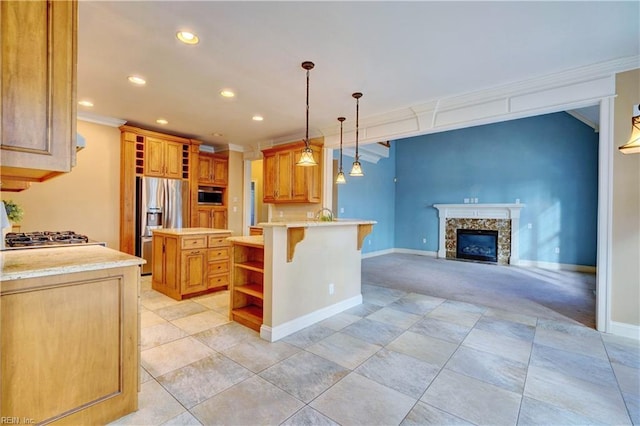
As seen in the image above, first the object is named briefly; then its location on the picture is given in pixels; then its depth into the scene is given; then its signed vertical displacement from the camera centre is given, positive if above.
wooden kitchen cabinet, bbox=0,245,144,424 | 1.34 -0.67
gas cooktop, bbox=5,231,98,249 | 2.39 -0.29
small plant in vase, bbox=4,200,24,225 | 2.76 -0.03
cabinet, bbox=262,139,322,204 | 5.20 +0.67
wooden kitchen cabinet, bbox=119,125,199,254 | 4.89 +0.87
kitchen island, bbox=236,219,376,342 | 2.75 -0.67
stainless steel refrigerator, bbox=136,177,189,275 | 4.96 +0.04
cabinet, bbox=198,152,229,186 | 6.19 +0.91
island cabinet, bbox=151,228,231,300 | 3.82 -0.72
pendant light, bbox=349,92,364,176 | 3.98 +0.62
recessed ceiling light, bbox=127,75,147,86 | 3.23 +1.50
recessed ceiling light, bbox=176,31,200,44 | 2.43 +1.50
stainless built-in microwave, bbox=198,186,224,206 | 6.11 +0.33
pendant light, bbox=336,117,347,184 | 4.31 +0.51
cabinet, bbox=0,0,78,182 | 1.21 +0.55
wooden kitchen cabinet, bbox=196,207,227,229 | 6.09 -0.15
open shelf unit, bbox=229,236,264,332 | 3.03 -0.81
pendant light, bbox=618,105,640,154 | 1.87 +0.50
